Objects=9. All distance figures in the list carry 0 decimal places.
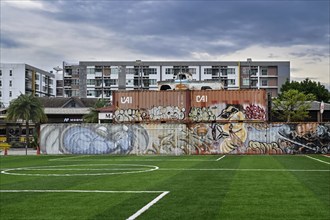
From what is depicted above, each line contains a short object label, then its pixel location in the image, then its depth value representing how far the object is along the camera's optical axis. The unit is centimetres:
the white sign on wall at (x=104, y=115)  8105
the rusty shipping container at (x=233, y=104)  5403
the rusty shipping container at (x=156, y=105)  5584
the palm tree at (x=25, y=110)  8181
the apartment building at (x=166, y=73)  13700
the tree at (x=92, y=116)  9169
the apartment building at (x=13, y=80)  13775
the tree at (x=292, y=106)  8206
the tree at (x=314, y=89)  10469
